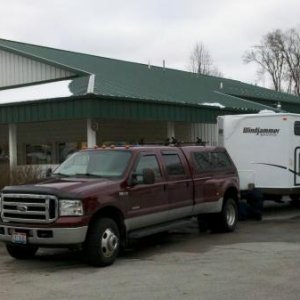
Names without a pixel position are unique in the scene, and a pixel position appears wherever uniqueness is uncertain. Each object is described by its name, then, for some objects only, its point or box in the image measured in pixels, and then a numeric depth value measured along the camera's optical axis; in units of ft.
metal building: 57.67
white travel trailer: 49.83
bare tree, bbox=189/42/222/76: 242.06
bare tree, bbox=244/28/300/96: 230.48
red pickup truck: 28.76
